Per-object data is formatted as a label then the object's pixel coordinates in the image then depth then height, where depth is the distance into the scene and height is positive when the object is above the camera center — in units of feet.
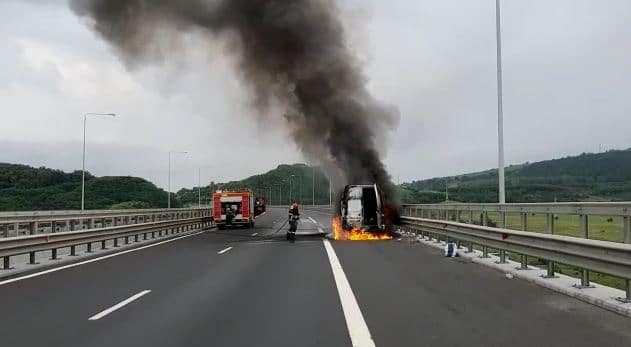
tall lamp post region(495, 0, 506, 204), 60.87 +8.87
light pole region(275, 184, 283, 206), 450.13 +1.97
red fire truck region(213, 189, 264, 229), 119.03 -2.47
